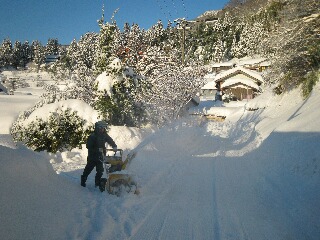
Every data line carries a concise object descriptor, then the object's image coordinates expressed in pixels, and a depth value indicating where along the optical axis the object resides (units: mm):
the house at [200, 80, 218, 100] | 57144
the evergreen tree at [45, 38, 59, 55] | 125831
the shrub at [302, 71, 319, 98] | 14704
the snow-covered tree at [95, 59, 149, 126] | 15305
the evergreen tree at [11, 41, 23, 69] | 112200
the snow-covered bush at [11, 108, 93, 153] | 12703
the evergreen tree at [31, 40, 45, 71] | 108938
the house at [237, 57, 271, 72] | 63094
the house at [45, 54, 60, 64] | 121281
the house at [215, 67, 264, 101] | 44812
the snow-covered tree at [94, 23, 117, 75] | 17266
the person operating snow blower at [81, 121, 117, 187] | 8078
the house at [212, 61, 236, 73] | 71812
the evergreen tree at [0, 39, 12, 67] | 107688
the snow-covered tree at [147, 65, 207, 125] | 20759
